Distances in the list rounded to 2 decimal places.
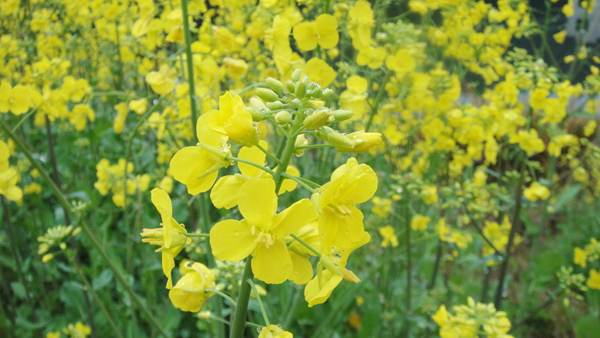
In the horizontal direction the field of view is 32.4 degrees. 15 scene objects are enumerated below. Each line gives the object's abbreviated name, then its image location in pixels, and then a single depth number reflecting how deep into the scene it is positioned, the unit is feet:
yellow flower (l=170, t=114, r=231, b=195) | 0.69
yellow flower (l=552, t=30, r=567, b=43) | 2.12
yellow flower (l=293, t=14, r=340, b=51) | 0.95
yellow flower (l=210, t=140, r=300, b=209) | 0.69
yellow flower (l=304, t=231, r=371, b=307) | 0.68
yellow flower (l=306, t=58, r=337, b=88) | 0.97
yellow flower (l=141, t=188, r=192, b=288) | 0.69
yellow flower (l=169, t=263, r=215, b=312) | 0.74
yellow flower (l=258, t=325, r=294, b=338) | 0.70
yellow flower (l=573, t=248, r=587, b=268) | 1.39
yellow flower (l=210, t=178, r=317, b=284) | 0.66
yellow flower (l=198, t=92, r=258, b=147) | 0.67
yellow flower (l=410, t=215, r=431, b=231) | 1.50
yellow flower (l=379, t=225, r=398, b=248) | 1.51
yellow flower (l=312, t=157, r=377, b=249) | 0.67
